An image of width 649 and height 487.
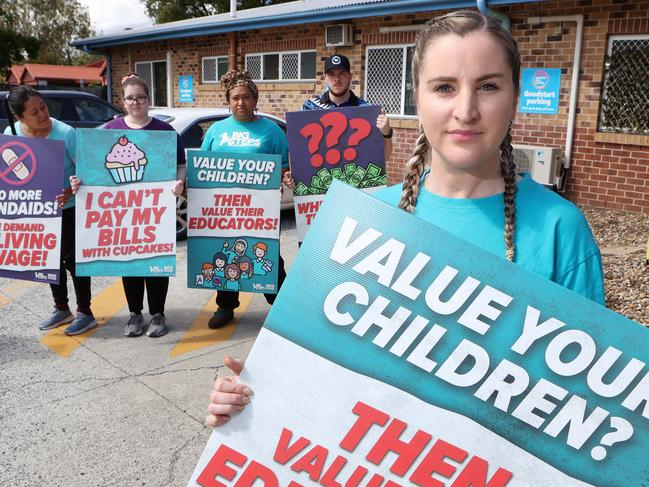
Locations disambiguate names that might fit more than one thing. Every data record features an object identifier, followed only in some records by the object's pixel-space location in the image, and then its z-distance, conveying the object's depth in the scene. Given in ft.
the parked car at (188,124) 23.63
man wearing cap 14.67
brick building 27.40
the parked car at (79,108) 34.94
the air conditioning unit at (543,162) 28.68
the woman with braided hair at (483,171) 4.07
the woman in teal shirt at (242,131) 14.87
